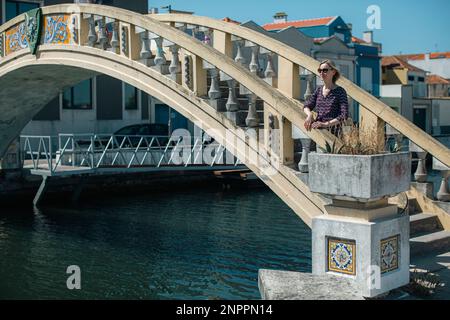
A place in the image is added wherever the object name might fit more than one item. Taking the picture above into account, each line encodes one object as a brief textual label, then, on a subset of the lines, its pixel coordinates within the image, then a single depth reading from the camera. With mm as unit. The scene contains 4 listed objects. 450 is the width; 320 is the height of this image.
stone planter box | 5539
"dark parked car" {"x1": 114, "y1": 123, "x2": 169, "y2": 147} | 26344
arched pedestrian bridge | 8359
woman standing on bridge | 6970
